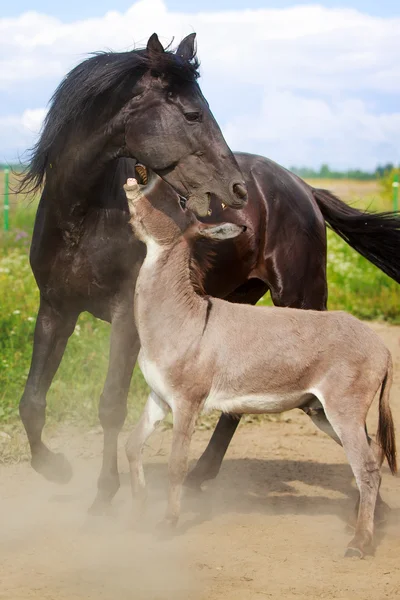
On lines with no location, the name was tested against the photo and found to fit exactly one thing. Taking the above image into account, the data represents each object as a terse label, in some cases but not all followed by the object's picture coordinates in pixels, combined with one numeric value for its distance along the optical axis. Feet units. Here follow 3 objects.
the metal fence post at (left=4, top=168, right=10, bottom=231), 93.49
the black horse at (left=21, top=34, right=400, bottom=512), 32.99
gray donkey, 28.94
